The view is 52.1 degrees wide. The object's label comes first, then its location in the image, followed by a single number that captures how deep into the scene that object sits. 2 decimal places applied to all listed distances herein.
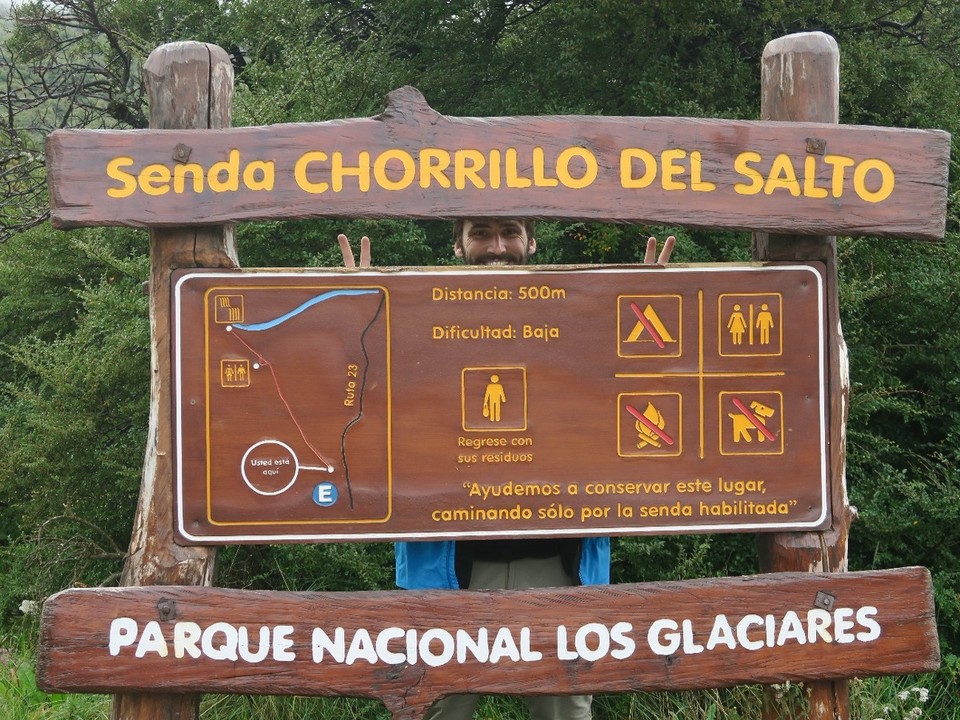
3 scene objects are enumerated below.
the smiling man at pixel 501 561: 3.62
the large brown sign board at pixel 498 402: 3.40
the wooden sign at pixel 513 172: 3.31
